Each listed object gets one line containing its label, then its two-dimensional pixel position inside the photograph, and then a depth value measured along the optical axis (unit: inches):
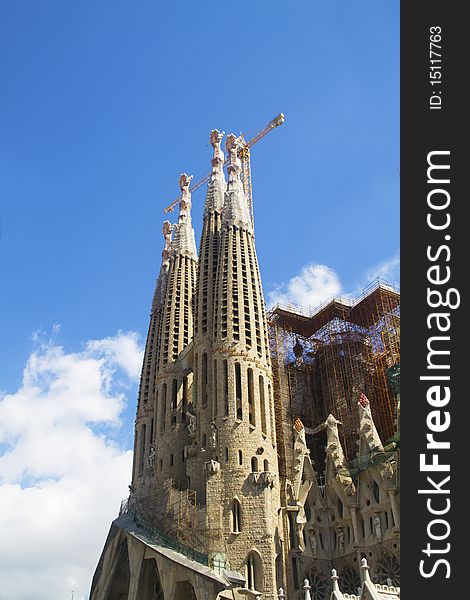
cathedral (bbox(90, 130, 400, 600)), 1621.6
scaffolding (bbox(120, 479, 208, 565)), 1619.1
